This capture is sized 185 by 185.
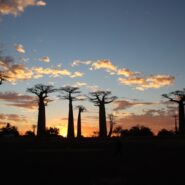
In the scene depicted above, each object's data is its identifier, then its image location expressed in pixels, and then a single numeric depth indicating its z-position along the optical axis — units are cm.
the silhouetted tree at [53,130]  5991
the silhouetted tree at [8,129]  5475
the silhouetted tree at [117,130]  5998
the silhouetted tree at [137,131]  5266
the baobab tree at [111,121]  5346
